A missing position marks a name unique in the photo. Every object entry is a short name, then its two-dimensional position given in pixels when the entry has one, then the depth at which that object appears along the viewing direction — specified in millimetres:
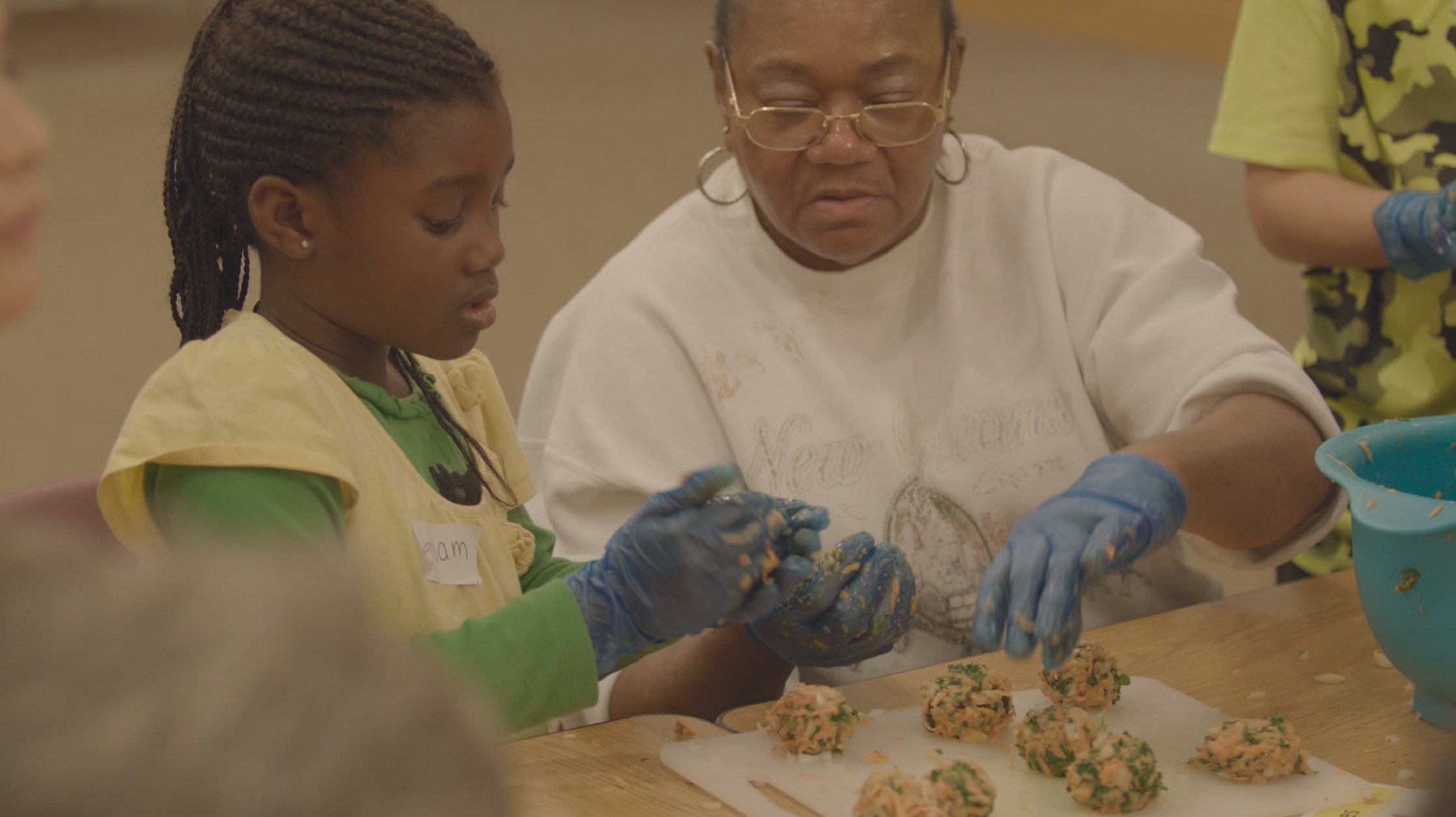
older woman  1665
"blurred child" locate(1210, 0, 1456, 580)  1838
